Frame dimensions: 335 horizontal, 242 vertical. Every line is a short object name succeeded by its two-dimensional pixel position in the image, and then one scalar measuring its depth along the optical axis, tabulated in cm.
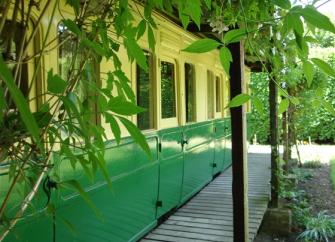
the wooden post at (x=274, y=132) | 571
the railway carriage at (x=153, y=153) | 274
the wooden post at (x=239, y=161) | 288
